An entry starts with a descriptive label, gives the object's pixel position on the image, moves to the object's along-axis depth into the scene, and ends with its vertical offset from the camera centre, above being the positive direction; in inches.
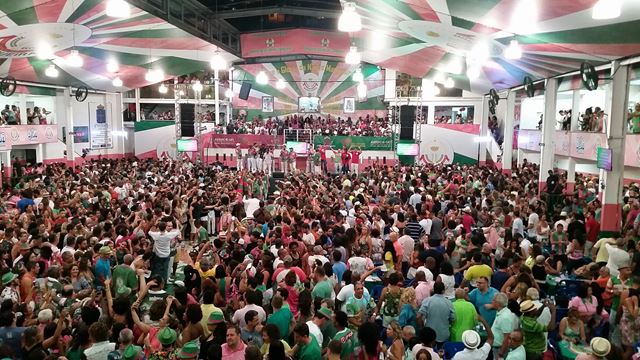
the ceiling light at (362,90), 1032.2 +73.2
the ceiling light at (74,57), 419.8 +54.3
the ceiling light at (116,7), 256.3 +57.7
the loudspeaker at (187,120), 852.6 +7.8
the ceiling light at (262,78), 704.5 +64.5
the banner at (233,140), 916.7 -26.1
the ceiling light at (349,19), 280.8 +57.9
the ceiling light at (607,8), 204.4 +47.6
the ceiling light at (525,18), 305.8 +71.5
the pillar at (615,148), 398.9 -14.8
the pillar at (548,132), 557.3 -4.2
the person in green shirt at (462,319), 193.9 -71.5
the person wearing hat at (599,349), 155.7 -65.9
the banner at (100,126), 924.0 -3.8
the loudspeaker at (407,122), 874.1 +8.1
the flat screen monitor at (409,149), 877.2 -37.4
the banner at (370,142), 904.3 -27.2
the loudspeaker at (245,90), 1098.1 +74.4
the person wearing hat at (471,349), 163.6 -70.9
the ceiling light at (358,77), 1012.9 +100.8
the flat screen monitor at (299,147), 902.4 -36.8
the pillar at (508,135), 744.3 -10.4
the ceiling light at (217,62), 490.3 +60.0
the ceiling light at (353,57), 498.9 +67.2
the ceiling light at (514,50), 336.8 +50.8
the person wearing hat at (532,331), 187.2 -73.1
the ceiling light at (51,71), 498.1 +50.7
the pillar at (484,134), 894.4 -11.5
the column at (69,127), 801.6 -5.2
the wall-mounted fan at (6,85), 603.5 +44.0
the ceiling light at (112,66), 684.0 +79.1
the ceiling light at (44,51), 514.6 +74.9
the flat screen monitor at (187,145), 852.0 -33.3
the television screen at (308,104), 1148.5 +48.2
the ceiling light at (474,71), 489.4 +53.9
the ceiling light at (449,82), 712.6 +61.8
